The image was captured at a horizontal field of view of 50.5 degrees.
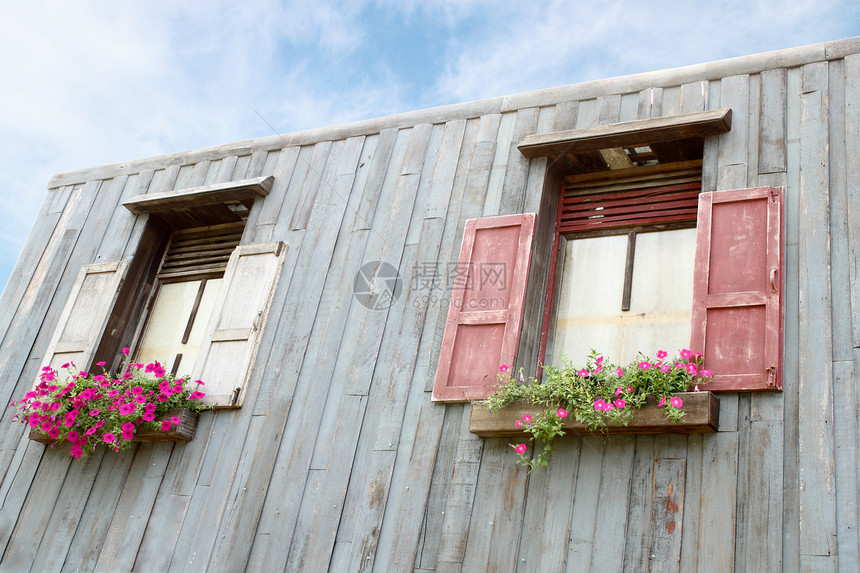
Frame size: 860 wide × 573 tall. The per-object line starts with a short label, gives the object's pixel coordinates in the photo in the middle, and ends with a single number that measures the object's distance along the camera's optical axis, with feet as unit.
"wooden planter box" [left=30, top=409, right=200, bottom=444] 16.28
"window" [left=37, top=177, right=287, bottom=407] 17.74
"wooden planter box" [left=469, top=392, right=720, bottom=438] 12.36
